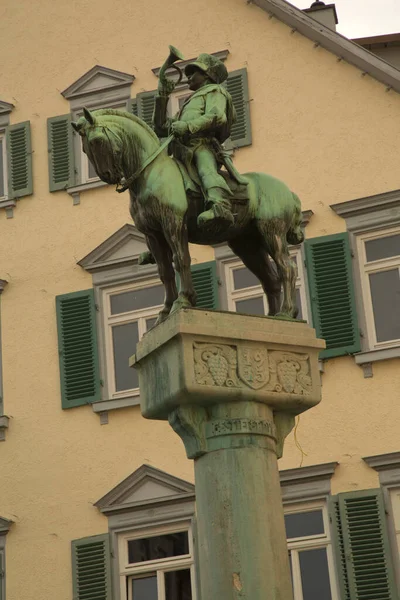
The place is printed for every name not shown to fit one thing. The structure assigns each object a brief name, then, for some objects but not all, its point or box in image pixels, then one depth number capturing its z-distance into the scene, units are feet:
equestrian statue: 35.81
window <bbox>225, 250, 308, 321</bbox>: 58.90
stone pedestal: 33.37
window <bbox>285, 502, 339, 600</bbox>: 53.98
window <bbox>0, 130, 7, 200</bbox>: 65.67
